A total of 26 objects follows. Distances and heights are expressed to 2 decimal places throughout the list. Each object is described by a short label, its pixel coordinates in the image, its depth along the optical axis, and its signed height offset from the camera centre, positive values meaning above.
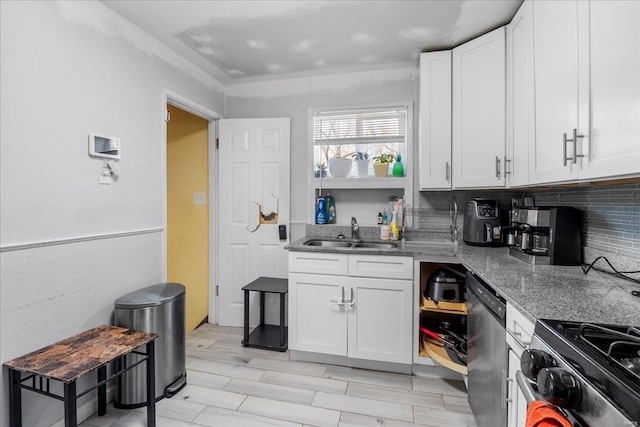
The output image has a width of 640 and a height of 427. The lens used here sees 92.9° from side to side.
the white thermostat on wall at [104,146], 1.78 +0.38
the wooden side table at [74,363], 1.30 -0.71
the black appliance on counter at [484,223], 2.21 -0.10
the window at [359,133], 2.77 +0.70
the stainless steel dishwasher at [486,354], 1.24 -0.67
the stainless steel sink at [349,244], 2.62 -0.31
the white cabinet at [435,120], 2.31 +0.68
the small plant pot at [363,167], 2.76 +0.38
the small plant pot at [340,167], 2.77 +0.38
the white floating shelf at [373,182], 2.69 +0.24
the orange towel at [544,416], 0.64 -0.46
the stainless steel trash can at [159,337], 1.83 -0.82
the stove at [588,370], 0.57 -0.35
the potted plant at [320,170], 2.90 +0.37
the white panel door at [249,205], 2.96 +0.03
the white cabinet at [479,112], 2.05 +0.69
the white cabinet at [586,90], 0.96 +0.46
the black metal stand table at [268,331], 2.56 -1.06
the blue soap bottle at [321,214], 2.87 -0.05
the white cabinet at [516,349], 1.04 -0.52
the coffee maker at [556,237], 1.65 -0.15
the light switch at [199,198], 3.12 +0.10
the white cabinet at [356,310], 2.20 -0.76
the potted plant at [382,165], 2.70 +0.39
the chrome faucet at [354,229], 2.72 -0.19
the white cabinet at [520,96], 1.65 +0.66
